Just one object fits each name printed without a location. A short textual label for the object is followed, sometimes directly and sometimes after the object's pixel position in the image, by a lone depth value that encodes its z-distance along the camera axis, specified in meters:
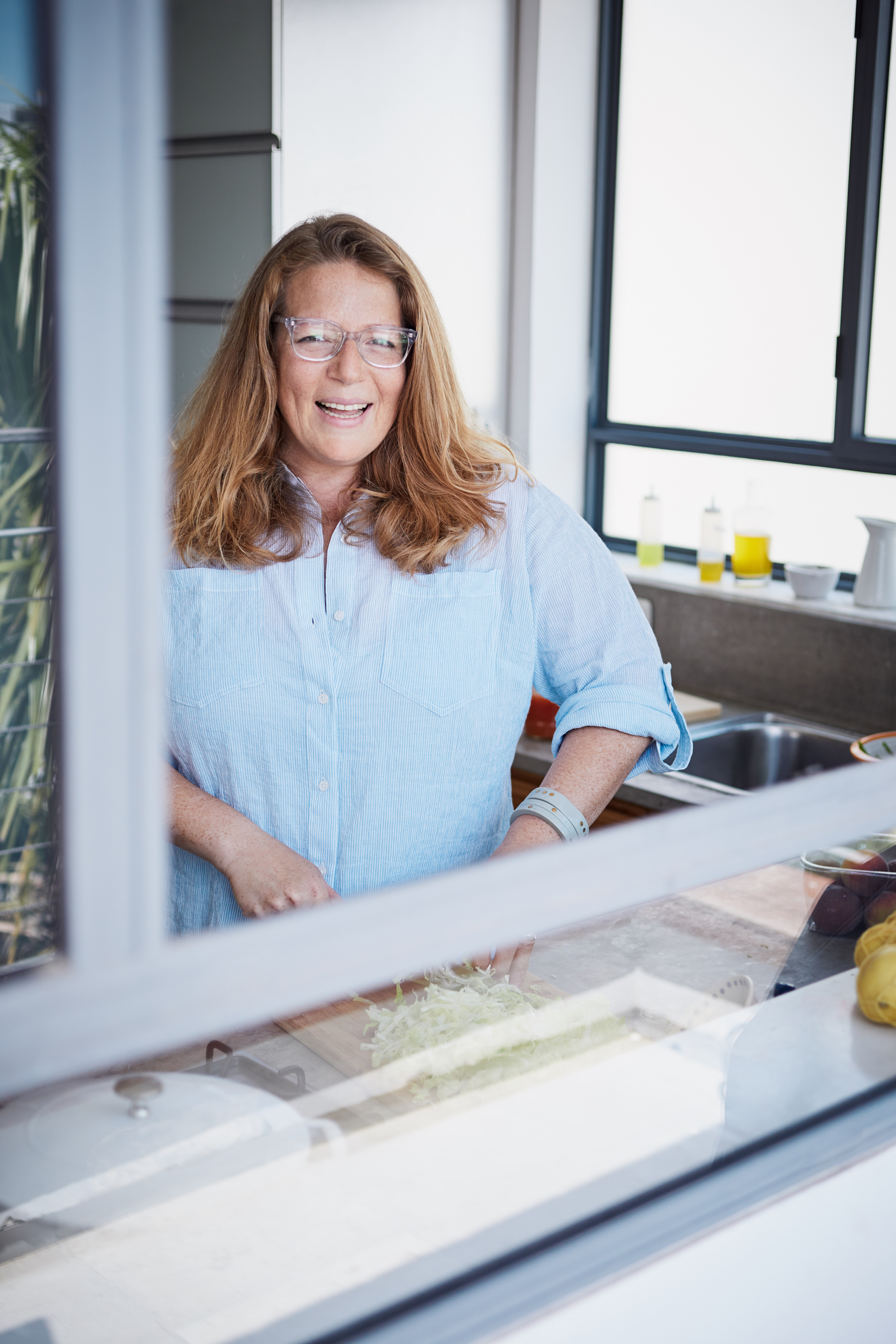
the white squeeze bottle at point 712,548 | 2.93
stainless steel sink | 2.61
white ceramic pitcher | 2.60
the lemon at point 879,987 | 0.97
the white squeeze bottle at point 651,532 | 3.04
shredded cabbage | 0.81
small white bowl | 2.73
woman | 1.34
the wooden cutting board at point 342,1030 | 0.75
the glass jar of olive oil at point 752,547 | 2.87
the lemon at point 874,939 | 1.00
